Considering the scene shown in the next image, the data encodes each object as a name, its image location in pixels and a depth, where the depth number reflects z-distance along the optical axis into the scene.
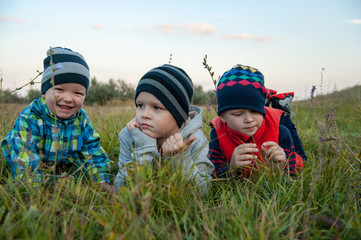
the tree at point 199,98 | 15.95
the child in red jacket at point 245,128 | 2.48
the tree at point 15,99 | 16.51
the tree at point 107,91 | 16.62
